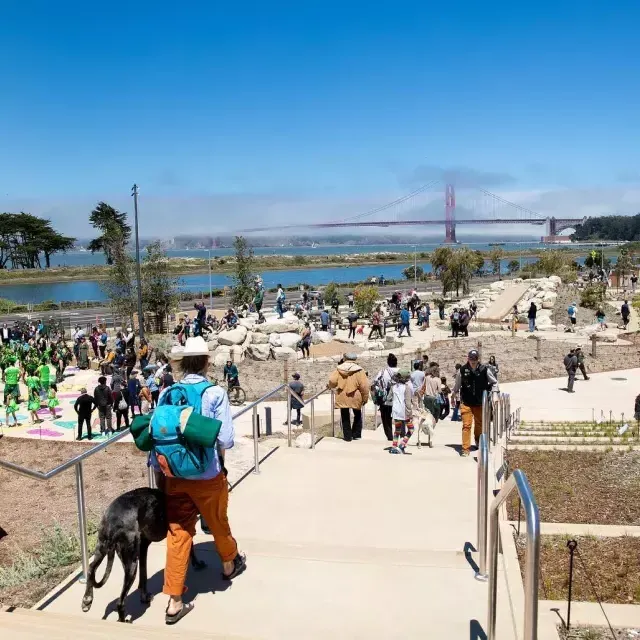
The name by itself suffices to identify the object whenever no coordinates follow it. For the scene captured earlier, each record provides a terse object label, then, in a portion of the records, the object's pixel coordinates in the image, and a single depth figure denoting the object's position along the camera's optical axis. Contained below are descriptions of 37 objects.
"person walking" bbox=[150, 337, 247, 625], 3.76
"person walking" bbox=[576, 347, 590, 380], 17.28
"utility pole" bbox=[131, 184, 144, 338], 25.86
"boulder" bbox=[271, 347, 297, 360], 22.48
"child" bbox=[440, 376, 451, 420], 13.38
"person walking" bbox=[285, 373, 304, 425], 12.41
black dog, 3.78
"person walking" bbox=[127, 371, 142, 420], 14.49
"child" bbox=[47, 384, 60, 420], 15.90
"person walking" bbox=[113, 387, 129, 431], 13.73
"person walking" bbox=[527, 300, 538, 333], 27.03
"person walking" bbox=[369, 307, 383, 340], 25.69
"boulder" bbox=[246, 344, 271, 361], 22.56
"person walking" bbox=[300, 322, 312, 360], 22.66
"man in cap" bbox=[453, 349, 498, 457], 7.94
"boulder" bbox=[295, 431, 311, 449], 8.58
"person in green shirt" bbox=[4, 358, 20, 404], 15.52
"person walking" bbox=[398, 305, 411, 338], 25.69
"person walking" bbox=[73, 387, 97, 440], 13.17
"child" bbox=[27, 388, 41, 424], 15.07
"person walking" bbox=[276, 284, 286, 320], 28.83
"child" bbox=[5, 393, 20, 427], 14.83
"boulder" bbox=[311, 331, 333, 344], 25.02
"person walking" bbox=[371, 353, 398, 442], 9.20
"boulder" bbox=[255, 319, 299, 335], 25.34
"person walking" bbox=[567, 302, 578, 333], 27.23
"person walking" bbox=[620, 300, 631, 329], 27.37
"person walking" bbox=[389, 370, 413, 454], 8.48
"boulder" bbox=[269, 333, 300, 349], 23.41
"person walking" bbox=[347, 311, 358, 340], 26.80
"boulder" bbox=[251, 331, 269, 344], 23.78
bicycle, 16.44
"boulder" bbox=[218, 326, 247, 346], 23.27
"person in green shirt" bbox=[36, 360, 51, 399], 16.06
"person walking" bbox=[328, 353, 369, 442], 9.00
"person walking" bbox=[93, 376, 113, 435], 13.42
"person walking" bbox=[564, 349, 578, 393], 16.89
